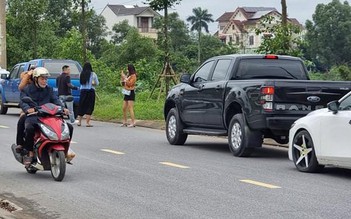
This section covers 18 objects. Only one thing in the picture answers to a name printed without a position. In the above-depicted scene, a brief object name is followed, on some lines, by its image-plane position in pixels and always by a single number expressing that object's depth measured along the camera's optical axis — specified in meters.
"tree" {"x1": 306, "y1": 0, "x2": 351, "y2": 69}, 68.00
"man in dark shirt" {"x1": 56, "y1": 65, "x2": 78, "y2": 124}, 23.73
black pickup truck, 15.31
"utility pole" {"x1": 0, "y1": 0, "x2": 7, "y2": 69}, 39.84
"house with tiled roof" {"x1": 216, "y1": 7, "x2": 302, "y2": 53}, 113.49
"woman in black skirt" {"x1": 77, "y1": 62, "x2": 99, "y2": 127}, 24.27
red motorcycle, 12.45
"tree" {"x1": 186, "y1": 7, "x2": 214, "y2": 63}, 140.62
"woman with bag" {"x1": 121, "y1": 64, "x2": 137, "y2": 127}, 24.03
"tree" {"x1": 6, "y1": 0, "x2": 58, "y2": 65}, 42.03
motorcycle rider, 12.84
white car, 12.64
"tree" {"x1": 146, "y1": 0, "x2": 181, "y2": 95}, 28.19
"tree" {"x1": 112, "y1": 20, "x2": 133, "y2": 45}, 99.53
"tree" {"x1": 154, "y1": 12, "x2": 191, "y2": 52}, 86.00
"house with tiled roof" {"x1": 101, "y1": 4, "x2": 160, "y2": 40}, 112.75
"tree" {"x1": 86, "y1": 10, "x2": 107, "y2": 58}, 91.16
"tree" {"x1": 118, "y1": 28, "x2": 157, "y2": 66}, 57.78
